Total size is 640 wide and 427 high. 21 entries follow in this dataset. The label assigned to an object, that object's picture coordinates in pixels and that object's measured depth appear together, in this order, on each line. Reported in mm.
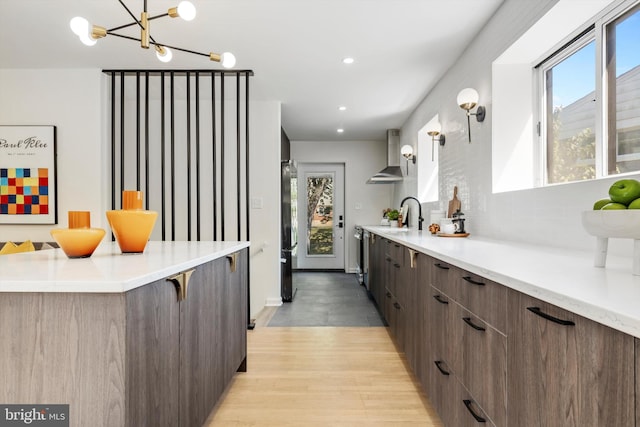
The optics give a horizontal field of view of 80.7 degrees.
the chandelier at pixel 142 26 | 1724
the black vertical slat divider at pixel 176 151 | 3623
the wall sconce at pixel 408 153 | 5043
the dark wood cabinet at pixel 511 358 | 705
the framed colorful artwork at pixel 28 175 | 3609
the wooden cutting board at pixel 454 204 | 3329
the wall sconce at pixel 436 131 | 3809
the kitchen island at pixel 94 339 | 1011
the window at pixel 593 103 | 1683
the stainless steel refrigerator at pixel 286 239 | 4566
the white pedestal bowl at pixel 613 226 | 964
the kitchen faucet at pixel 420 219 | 4373
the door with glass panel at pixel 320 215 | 7066
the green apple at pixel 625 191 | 1011
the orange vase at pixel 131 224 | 1648
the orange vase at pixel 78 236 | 1406
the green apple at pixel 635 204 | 975
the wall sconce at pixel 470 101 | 2795
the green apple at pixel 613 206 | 1032
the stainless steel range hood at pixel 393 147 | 6141
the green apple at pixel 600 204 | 1133
